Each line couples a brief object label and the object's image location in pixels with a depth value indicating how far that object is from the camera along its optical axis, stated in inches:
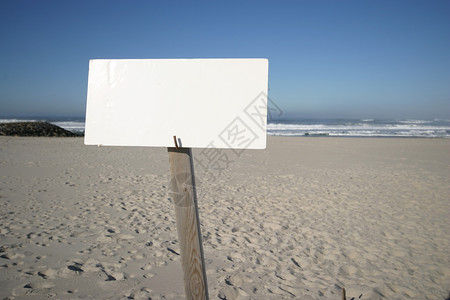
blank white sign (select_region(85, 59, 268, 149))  57.2
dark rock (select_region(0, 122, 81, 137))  663.2
